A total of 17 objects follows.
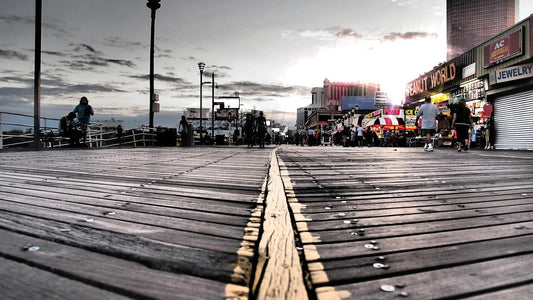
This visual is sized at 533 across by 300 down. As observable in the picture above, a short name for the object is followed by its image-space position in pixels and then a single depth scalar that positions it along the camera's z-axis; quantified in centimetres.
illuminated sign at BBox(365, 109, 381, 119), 4439
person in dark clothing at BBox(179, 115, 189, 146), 2198
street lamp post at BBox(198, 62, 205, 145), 3352
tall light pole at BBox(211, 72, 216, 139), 3916
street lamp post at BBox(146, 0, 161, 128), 1855
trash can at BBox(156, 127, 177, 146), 2244
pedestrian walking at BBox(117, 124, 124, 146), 2041
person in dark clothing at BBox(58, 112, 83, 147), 1355
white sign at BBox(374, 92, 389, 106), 6525
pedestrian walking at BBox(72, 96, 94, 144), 1309
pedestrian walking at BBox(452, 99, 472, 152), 1181
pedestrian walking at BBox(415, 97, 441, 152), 1248
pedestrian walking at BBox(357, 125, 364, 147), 2741
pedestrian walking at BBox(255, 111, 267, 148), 1655
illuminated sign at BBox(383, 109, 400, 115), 4236
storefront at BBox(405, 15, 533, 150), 1578
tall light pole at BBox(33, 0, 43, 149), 1175
